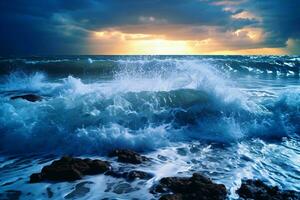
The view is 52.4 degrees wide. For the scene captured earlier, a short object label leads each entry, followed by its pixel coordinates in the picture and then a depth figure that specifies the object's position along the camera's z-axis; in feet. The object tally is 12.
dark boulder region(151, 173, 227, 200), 13.41
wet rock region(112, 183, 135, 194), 14.54
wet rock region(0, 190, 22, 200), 13.83
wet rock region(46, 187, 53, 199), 14.00
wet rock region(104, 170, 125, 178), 16.33
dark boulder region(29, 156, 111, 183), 15.69
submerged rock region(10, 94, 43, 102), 36.07
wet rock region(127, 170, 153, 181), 16.11
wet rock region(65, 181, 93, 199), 14.03
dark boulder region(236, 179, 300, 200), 13.92
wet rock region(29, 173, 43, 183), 15.56
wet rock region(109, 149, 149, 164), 18.51
